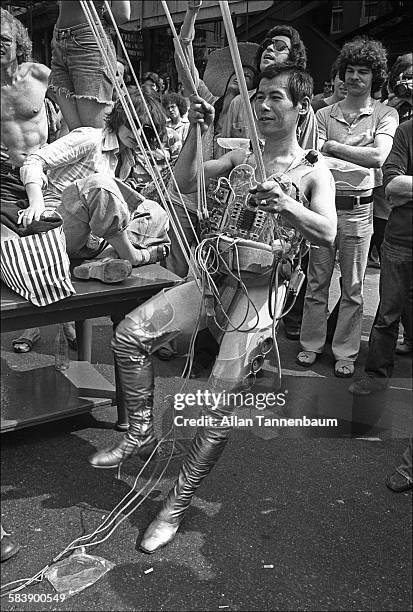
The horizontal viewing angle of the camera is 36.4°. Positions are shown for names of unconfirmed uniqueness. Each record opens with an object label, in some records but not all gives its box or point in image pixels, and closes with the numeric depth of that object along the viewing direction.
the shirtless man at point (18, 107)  1.94
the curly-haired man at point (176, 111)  5.36
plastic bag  1.93
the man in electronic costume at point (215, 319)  2.11
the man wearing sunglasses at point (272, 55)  3.12
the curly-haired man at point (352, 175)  3.33
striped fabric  2.14
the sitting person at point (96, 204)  2.38
